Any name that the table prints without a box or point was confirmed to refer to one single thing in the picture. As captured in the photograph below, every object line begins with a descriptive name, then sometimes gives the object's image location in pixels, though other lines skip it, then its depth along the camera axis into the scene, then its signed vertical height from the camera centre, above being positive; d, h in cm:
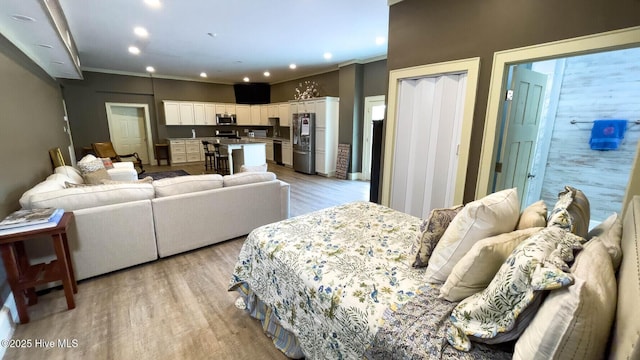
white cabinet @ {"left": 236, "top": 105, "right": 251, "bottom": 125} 934 +51
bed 102 -78
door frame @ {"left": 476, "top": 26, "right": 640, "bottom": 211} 168 +57
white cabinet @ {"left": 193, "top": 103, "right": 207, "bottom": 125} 851 +45
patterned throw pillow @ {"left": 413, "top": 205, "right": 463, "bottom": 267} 145 -56
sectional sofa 225 -86
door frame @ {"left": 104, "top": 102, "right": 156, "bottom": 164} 757 +6
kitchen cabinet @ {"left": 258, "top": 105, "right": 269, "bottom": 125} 932 +49
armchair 619 -57
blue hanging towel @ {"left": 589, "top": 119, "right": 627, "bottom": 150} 309 +0
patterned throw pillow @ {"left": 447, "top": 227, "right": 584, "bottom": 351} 80 -52
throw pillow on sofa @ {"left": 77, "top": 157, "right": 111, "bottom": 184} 338 -61
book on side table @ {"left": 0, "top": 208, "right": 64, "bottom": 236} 174 -65
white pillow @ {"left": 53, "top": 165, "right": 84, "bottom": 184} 326 -59
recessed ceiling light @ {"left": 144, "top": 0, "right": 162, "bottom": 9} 299 +143
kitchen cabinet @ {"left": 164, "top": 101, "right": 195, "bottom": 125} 802 +46
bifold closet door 272 -13
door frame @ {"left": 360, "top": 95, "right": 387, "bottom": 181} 609 -15
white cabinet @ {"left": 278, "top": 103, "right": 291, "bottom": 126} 826 +49
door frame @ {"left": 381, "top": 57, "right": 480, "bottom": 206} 245 +29
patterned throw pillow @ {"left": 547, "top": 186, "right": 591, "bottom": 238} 115 -38
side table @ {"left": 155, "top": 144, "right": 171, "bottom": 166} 806 -75
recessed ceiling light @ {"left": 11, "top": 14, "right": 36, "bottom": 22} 222 +92
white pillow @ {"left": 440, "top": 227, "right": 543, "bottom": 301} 107 -55
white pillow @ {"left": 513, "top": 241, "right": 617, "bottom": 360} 67 -50
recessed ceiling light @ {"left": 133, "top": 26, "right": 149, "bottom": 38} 386 +145
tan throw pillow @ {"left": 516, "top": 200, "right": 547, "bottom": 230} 127 -42
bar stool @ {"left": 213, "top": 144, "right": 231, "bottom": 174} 664 -89
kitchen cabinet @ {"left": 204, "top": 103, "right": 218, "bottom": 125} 873 +50
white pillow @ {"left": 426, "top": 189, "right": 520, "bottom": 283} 123 -46
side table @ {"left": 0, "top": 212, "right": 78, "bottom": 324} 175 -105
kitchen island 616 -55
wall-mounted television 929 +128
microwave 889 +32
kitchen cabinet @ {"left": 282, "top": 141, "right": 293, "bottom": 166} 816 -76
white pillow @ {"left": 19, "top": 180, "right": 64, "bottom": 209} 209 -55
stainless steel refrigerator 693 -33
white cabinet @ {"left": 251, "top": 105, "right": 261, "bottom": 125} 951 +53
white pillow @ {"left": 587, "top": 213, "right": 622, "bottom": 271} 97 -44
